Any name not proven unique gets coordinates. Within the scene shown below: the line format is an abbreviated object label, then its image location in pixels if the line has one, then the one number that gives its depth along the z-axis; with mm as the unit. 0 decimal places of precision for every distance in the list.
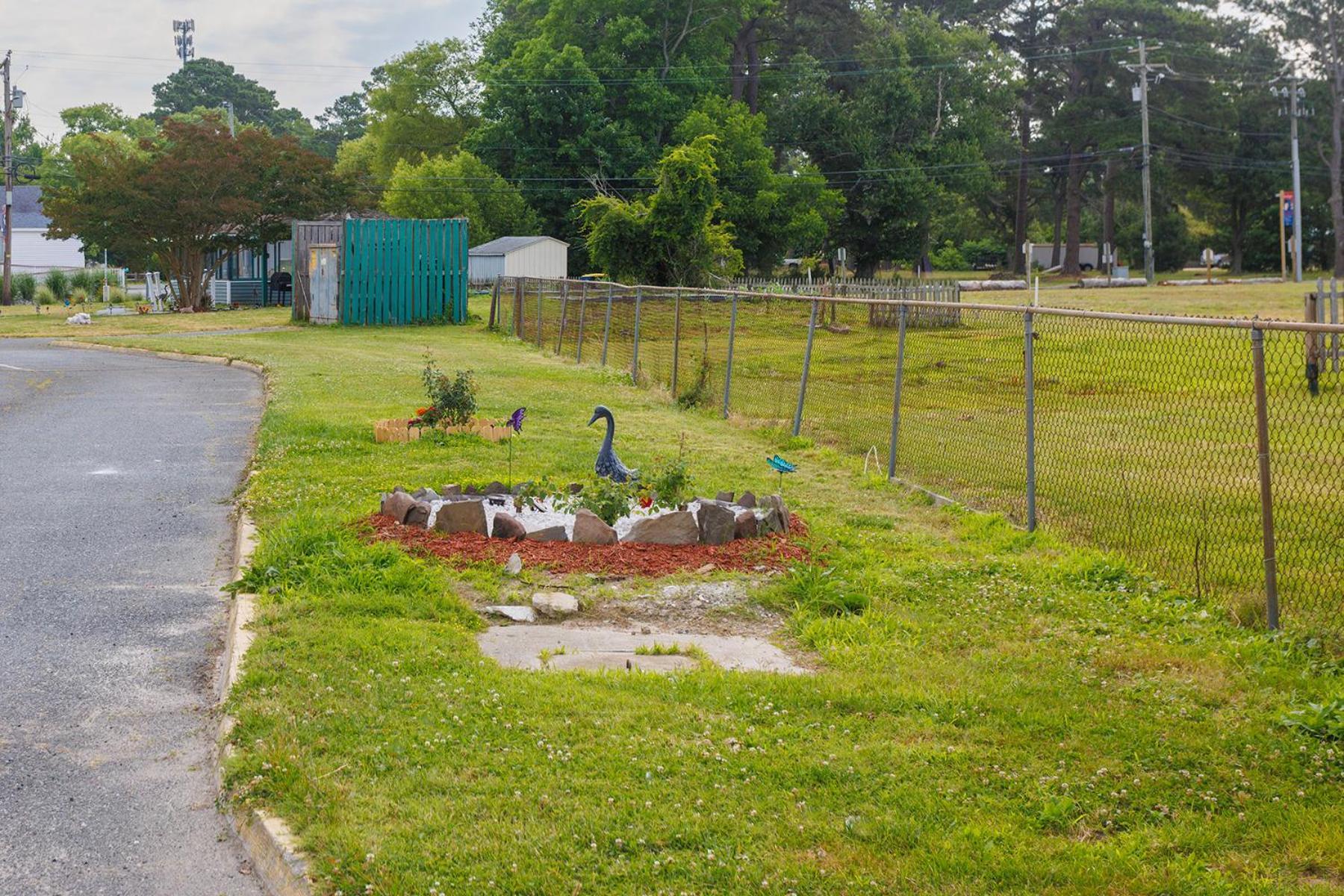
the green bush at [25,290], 52438
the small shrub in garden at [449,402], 13078
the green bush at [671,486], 8781
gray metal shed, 50344
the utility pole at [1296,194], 62312
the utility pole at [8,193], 50188
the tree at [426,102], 73625
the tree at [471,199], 60031
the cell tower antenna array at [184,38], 103188
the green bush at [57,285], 52562
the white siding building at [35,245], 83938
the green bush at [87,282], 54250
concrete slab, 6219
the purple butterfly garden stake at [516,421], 10945
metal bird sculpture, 9477
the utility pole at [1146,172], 63031
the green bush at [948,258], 91500
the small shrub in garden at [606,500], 8641
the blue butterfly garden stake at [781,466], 9375
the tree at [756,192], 58531
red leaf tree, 40375
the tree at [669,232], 32938
